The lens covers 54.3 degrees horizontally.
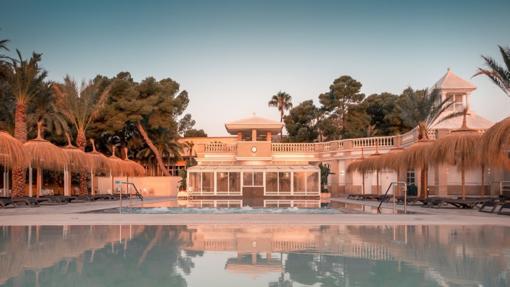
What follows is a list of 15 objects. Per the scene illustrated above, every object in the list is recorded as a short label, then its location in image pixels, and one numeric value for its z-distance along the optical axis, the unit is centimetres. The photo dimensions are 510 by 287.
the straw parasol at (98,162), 2847
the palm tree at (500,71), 1889
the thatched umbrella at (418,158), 2218
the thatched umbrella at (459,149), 1989
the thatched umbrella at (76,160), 2627
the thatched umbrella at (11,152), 1933
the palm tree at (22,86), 2400
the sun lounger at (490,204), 1784
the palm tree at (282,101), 6519
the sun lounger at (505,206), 1699
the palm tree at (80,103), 3178
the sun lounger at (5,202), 2043
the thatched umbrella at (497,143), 1670
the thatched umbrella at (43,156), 2256
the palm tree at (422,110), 2684
